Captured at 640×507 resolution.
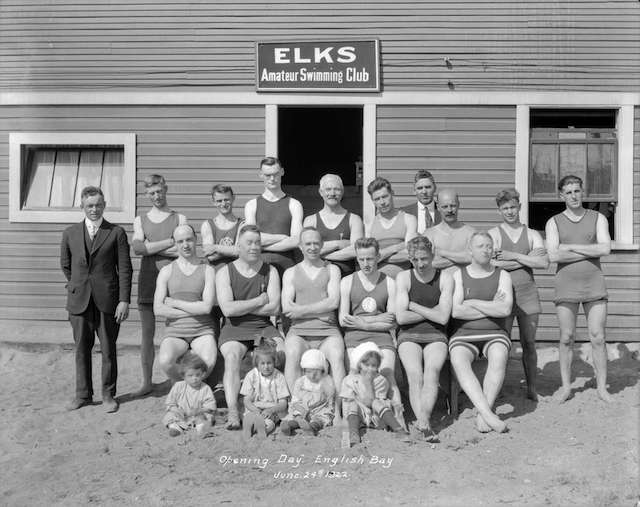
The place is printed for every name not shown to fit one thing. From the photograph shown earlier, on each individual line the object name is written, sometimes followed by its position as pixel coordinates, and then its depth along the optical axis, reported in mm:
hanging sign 8367
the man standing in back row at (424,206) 6199
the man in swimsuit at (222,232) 6289
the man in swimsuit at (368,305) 5758
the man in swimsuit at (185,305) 5980
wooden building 8359
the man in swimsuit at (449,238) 6047
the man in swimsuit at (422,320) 5637
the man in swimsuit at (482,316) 5664
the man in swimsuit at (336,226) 6105
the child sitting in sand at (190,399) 5746
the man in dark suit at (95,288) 6223
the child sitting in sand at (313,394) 5551
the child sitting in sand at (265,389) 5570
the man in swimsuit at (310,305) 5770
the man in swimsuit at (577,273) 6043
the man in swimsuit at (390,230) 6102
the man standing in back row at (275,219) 6250
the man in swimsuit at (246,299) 5871
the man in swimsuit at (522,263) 6066
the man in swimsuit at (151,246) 6371
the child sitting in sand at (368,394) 5500
